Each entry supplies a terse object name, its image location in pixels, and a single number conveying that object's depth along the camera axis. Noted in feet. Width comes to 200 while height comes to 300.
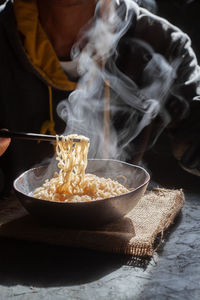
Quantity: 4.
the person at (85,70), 2.84
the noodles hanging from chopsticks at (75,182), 2.40
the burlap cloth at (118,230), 2.20
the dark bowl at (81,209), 2.20
